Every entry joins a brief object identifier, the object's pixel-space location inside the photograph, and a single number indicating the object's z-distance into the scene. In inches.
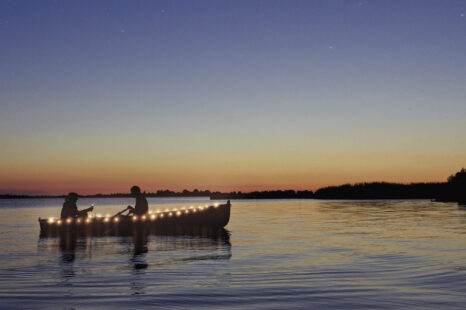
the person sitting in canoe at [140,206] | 1138.2
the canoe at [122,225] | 1127.6
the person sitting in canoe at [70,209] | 1117.7
